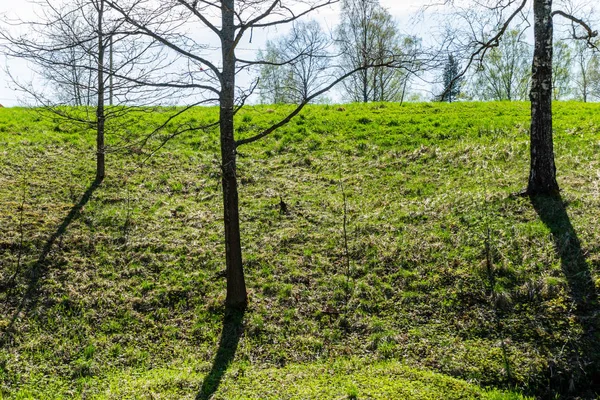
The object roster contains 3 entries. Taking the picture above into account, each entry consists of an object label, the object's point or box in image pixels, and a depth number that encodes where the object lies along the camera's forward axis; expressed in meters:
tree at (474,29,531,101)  34.84
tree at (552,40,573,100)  33.09
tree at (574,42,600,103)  35.71
